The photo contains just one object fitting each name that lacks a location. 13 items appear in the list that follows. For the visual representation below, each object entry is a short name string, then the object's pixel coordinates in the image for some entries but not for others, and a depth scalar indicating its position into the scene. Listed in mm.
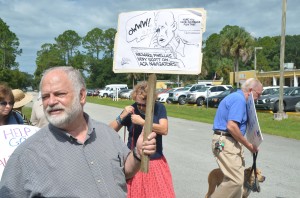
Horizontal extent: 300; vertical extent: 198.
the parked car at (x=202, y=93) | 32500
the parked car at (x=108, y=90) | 63041
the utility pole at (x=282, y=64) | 18203
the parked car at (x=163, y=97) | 38969
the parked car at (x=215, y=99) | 28100
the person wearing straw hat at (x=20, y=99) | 5422
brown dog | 5305
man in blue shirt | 4570
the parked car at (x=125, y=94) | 53109
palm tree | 53562
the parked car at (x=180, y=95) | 35688
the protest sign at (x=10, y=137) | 3082
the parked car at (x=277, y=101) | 22672
